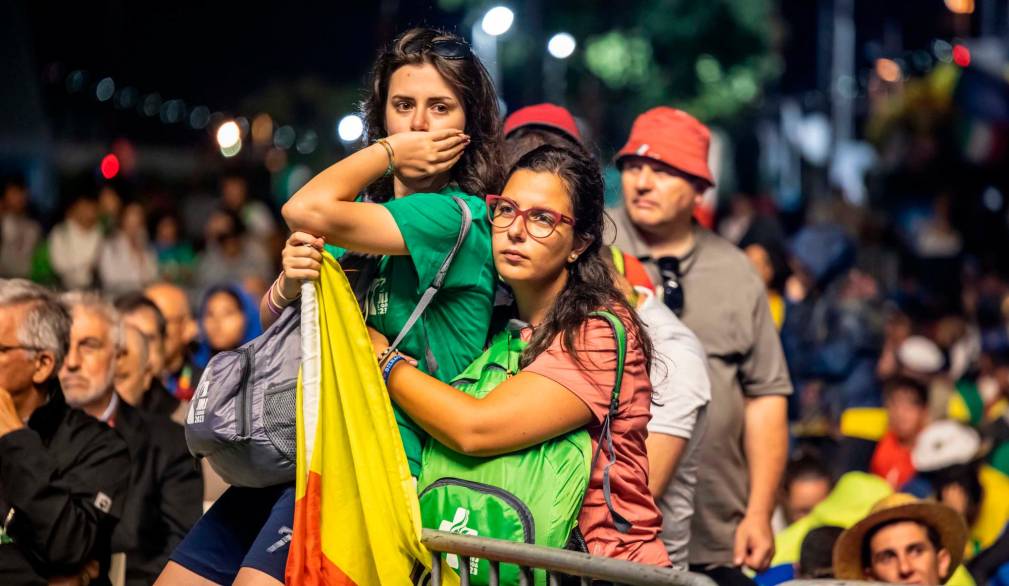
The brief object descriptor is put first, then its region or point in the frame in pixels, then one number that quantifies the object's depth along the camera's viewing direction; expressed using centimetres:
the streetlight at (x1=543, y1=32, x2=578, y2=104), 2331
